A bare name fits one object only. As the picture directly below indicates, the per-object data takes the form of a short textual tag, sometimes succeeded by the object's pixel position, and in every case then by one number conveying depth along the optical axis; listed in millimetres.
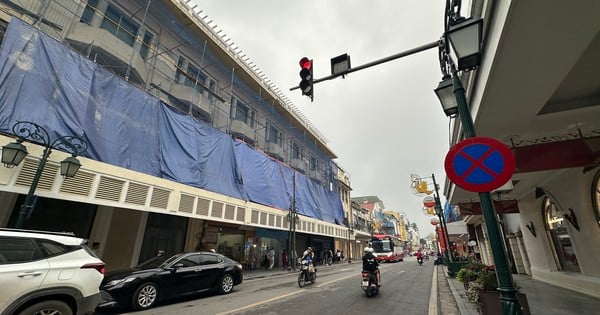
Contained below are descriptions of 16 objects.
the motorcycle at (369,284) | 9086
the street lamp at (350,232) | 36875
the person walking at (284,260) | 24734
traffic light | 5703
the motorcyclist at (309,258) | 12086
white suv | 4246
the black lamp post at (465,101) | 2781
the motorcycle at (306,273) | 11516
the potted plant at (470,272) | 8094
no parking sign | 2859
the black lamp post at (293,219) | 22203
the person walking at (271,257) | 23528
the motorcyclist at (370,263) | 9414
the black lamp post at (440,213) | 17255
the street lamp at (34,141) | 7867
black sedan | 6984
